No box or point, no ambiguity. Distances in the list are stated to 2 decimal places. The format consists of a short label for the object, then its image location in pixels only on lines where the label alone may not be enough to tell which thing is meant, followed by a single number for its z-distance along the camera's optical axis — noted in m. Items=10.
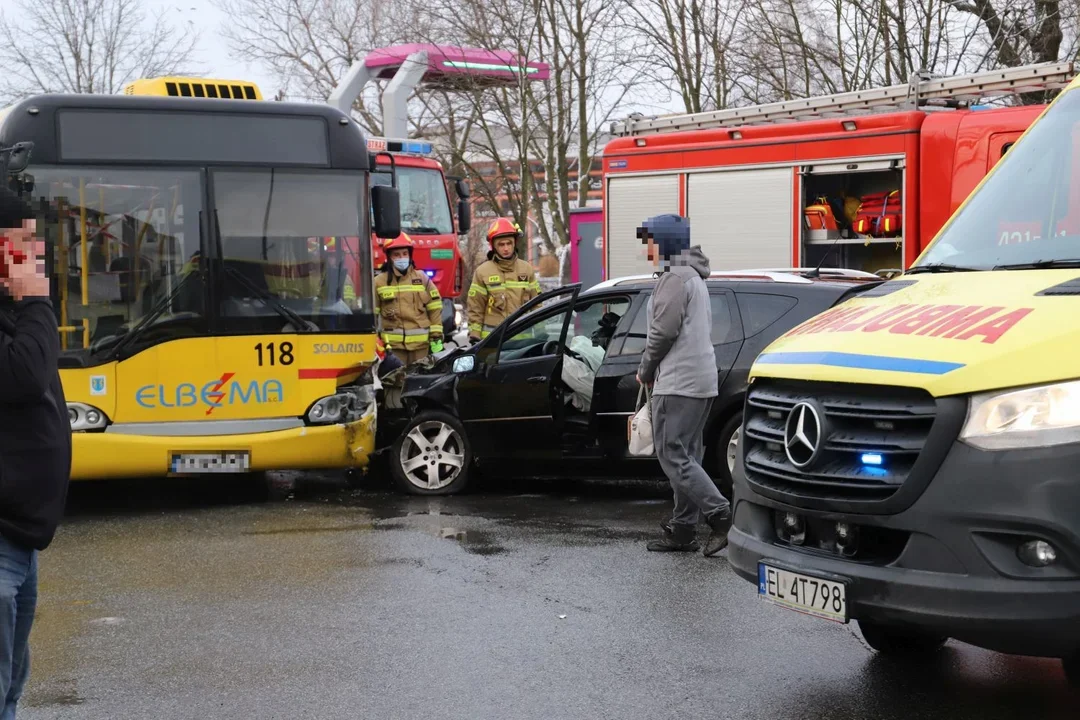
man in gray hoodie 7.32
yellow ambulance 3.88
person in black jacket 3.69
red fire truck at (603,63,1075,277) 12.00
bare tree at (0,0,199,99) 34.25
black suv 8.90
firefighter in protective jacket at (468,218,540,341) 12.83
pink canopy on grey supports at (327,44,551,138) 19.94
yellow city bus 8.96
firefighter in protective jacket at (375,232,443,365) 11.98
